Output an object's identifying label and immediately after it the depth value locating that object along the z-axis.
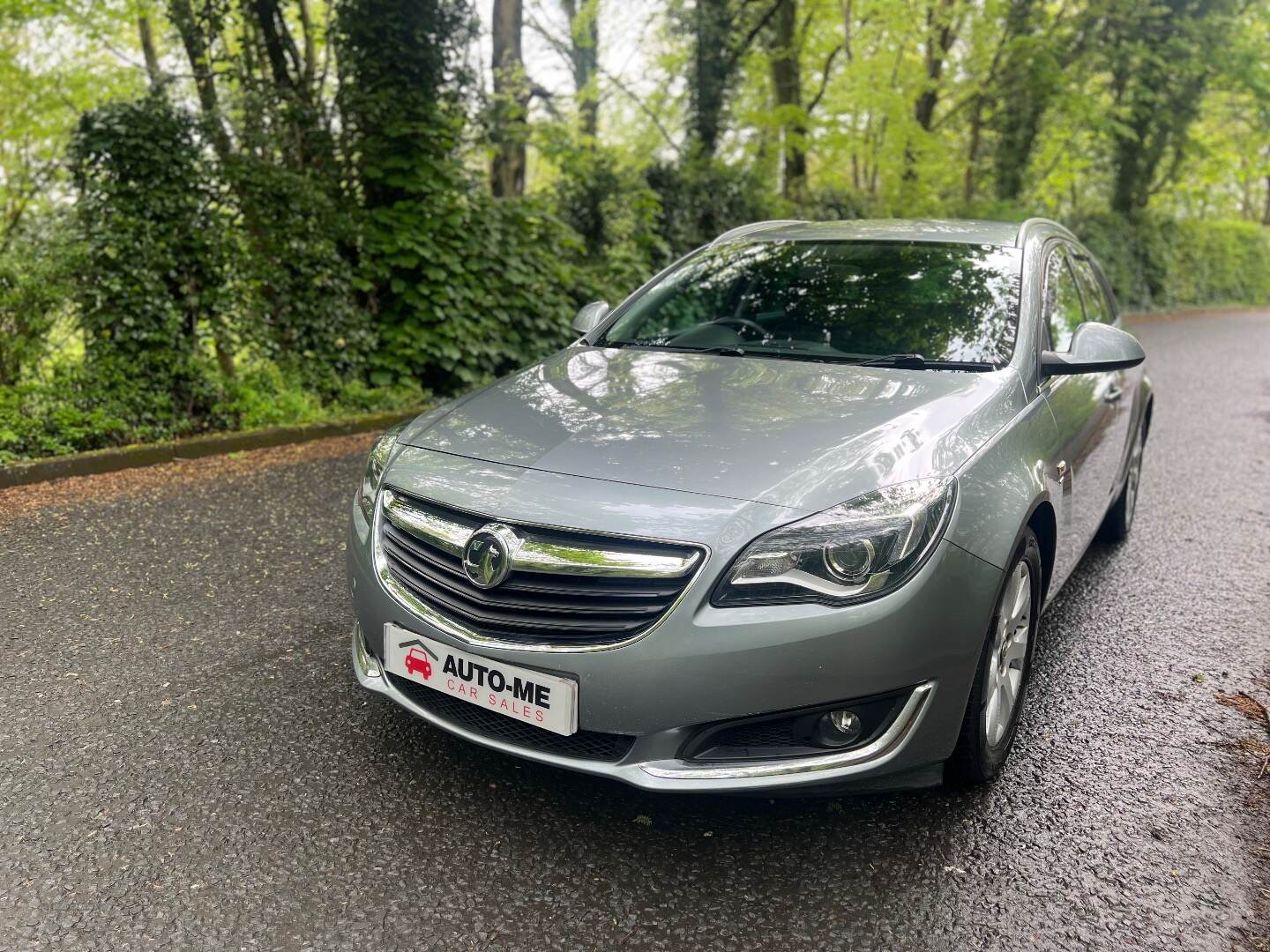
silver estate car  2.19
